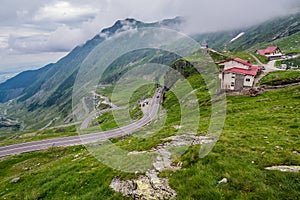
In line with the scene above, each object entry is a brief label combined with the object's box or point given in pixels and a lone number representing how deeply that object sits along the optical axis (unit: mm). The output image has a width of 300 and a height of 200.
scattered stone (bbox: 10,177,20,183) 27716
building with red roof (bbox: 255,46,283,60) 143862
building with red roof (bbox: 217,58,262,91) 67312
